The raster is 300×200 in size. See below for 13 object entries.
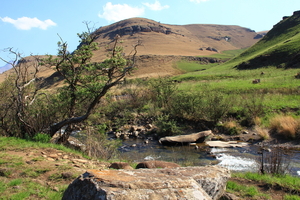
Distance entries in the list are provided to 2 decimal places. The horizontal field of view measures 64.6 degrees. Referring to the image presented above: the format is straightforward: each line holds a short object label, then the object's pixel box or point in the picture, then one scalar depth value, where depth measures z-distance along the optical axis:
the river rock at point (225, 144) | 15.20
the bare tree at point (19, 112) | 10.54
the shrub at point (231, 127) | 17.64
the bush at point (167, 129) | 18.19
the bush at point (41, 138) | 10.31
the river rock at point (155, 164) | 7.41
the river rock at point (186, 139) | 16.19
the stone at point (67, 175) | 6.40
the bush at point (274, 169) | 7.92
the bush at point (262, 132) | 15.83
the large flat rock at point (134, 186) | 3.62
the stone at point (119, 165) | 7.40
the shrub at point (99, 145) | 10.52
